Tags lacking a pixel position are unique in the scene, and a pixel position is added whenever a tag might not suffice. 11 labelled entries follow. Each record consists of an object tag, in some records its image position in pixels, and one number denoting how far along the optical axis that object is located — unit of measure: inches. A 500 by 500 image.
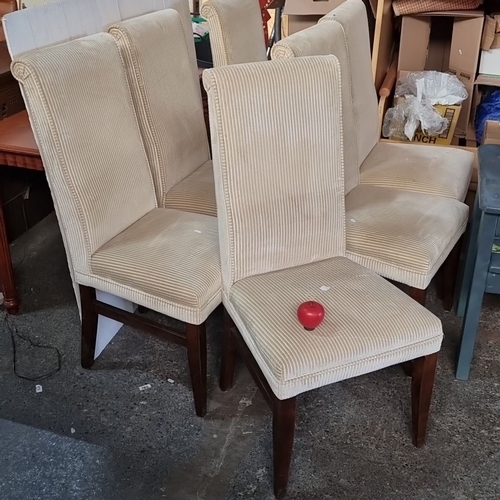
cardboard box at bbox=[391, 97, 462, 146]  104.1
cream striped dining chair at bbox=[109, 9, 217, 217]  71.3
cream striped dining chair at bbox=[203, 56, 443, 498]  53.4
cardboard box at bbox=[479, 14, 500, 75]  101.0
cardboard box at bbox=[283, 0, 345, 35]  109.1
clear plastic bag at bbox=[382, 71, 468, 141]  103.4
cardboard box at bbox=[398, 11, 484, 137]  102.5
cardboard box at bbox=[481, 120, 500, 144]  98.7
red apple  52.6
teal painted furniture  62.8
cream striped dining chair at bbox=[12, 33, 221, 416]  59.5
